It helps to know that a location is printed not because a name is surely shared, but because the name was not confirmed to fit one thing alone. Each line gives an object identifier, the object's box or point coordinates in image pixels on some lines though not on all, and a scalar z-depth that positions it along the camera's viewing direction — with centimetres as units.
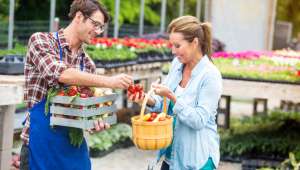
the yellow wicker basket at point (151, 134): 489
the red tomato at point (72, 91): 507
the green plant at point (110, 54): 1131
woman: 515
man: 499
